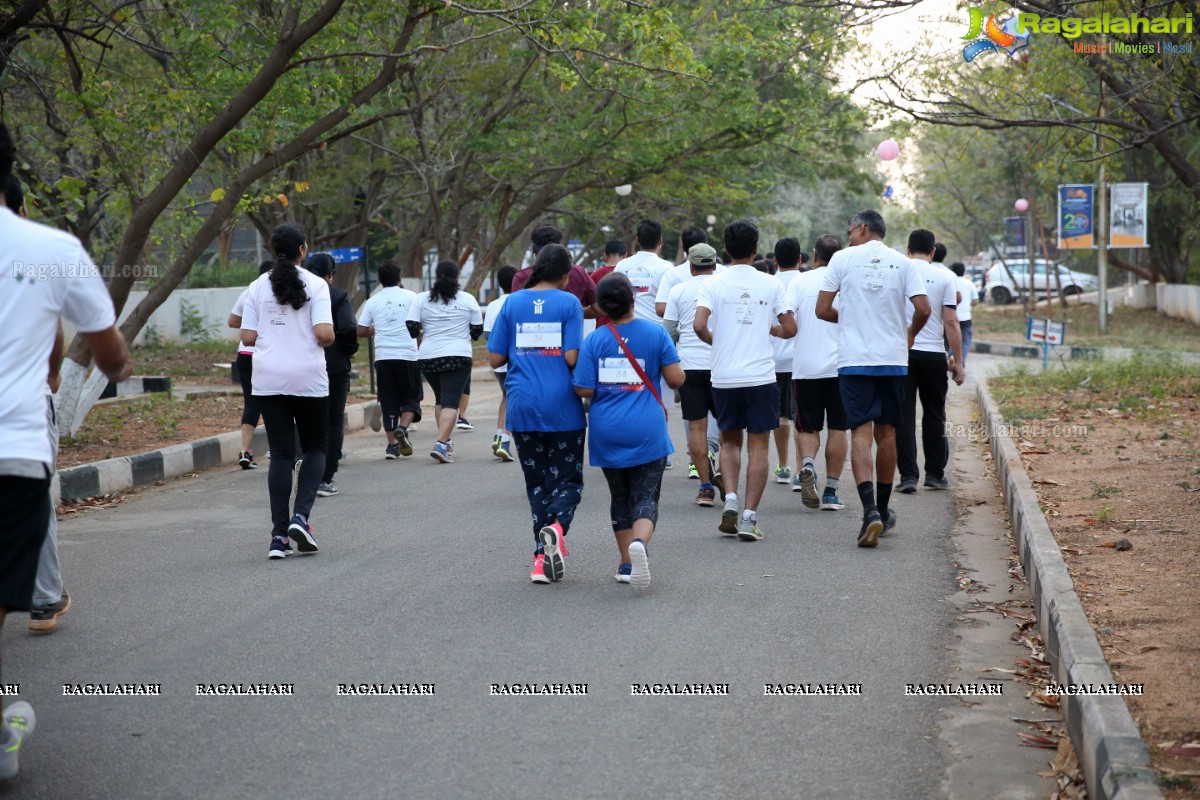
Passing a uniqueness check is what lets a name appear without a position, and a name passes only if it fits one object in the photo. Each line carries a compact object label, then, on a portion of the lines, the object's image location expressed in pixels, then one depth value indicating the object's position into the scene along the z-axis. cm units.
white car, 5016
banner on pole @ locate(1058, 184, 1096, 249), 2656
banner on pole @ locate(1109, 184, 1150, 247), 2655
